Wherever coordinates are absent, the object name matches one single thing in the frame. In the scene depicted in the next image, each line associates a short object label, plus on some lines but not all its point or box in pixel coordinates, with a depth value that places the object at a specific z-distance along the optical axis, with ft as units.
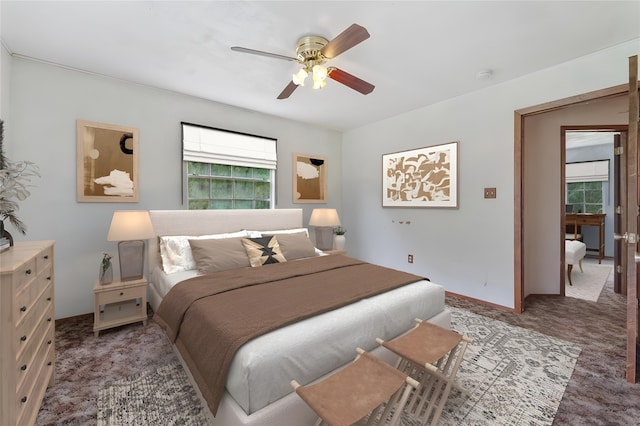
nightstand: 8.18
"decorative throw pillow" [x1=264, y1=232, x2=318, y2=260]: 10.33
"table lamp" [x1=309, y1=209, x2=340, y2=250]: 13.73
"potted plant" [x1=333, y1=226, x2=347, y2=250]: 14.21
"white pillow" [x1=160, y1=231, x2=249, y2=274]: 9.08
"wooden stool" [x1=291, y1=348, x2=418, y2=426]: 3.70
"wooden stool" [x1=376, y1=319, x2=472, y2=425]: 4.89
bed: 4.15
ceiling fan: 6.30
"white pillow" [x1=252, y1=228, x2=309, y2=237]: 11.22
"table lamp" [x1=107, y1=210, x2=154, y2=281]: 8.46
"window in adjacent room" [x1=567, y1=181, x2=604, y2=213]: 20.48
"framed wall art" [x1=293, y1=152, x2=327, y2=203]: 14.73
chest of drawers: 3.85
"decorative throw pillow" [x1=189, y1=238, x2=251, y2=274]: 8.58
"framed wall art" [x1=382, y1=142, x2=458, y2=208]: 11.78
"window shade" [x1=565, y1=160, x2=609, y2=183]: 19.80
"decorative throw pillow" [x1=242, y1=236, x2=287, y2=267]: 9.34
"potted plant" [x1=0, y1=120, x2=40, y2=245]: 5.03
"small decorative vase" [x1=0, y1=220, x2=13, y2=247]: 5.14
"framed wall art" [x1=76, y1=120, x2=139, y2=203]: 9.22
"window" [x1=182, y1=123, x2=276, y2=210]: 11.52
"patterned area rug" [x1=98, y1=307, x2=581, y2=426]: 5.16
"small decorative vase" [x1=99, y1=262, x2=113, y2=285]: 8.47
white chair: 13.07
